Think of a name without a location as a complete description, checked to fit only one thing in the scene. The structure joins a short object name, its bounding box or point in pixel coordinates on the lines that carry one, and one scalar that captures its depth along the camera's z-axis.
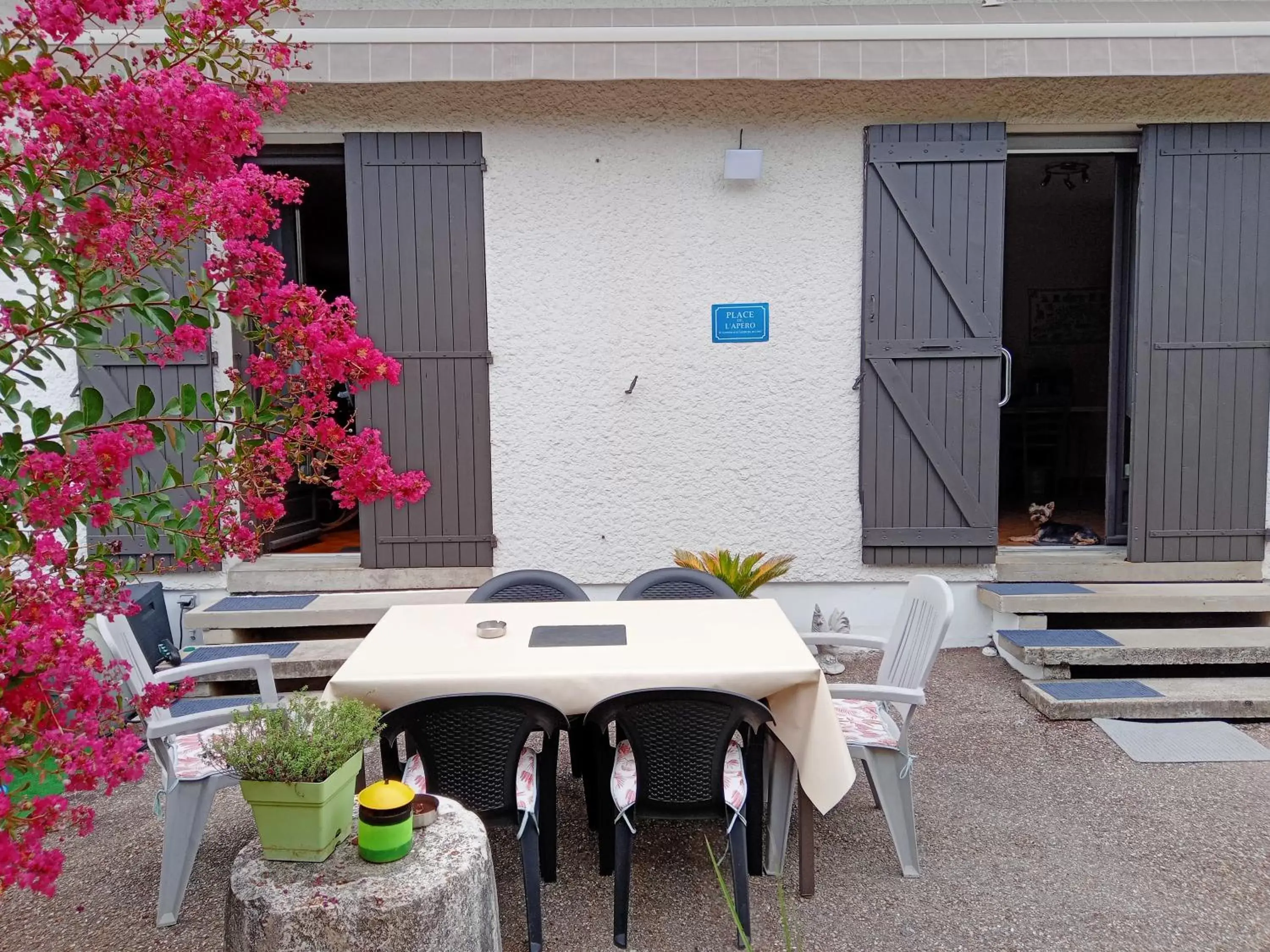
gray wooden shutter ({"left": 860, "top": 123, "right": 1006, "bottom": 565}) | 4.70
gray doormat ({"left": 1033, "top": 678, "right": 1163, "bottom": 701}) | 4.00
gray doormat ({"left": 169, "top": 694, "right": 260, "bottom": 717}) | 3.24
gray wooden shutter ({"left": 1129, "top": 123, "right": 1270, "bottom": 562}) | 4.70
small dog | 5.59
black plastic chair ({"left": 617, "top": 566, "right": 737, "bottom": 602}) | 3.69
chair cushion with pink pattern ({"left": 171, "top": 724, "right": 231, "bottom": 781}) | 2.60
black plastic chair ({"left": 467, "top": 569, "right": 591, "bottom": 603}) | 3.64
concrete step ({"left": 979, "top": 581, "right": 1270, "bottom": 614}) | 4.55
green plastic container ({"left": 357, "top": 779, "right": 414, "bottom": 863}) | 1.81
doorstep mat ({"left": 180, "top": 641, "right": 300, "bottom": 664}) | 4.24
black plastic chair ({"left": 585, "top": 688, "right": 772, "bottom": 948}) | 2.34
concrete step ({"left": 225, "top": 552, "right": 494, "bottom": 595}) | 4.85
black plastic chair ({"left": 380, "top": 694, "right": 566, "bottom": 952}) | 2.32
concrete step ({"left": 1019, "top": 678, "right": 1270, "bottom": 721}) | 3.90
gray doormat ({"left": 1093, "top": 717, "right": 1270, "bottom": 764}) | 3.55
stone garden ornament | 4.67
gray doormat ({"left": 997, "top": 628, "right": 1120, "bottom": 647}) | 4.30
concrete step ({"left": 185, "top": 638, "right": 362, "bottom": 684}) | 4.21
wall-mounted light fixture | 4.58
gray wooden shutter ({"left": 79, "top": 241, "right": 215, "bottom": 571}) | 4.55
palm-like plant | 4.59
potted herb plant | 1.77
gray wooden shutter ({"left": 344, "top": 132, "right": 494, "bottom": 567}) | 4.70
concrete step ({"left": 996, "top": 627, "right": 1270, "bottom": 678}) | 4.22
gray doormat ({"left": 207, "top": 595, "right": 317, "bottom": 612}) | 4.57
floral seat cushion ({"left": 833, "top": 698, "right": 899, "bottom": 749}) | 2.74
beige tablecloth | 2.47
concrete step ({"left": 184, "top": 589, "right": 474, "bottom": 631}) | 4.49
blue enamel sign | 4.81
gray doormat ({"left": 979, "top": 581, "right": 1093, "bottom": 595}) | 4.71
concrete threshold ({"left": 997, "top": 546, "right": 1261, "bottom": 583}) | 4.83
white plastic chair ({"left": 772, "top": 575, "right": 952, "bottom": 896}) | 2.72
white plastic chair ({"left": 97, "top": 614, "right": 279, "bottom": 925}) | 2.56
